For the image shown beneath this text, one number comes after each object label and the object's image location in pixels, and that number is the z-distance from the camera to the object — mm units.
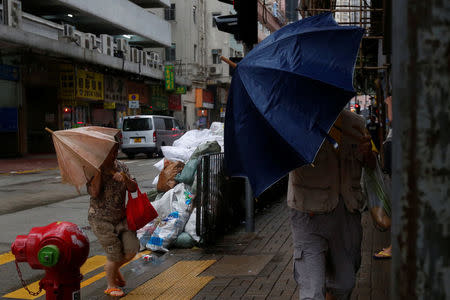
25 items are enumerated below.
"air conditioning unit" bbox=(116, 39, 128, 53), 30219
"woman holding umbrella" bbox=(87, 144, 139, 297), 4555
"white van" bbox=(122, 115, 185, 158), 24844
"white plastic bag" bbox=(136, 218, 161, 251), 6786
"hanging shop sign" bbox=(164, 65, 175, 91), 36469
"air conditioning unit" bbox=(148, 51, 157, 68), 34525
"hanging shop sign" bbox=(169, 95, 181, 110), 41734
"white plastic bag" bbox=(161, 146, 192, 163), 8406
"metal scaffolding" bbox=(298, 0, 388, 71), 14536
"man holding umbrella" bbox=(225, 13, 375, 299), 2857
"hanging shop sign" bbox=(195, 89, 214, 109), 48594
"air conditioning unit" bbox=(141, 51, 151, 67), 32847
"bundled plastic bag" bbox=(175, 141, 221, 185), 7516
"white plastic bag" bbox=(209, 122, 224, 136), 10078
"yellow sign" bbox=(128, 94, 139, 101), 29845
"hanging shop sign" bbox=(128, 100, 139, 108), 29461
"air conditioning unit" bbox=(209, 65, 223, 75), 50500
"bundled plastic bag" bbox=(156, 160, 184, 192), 7859
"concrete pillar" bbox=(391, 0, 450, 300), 1159
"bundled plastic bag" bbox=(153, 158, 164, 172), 8569
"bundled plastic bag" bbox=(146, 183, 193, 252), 6555
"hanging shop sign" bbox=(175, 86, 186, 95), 39875
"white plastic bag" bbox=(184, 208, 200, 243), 6673
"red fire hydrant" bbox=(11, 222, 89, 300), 3020
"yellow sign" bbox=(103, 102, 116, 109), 31389
